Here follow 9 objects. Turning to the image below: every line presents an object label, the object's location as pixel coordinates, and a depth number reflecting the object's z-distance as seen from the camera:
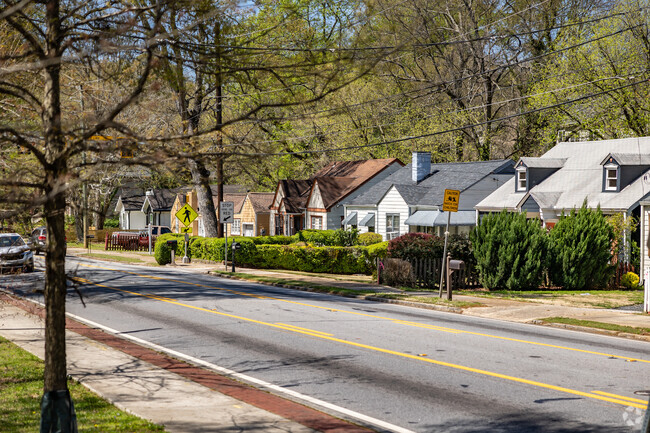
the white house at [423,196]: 42.84
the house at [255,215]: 61.25
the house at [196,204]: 65.54
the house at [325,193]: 51.69
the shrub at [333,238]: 45.75
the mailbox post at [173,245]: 39.31
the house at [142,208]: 79.50
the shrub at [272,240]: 42.03
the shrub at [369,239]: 45.47
